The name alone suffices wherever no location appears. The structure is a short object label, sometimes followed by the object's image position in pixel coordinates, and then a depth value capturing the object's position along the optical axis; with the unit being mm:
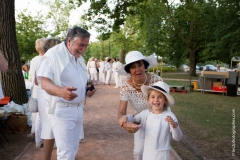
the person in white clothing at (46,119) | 4098
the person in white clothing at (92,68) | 19494
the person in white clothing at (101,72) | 20672
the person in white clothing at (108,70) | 19719
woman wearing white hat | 3252
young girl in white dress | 2902
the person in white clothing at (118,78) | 18148
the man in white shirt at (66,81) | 3100
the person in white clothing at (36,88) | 5102
